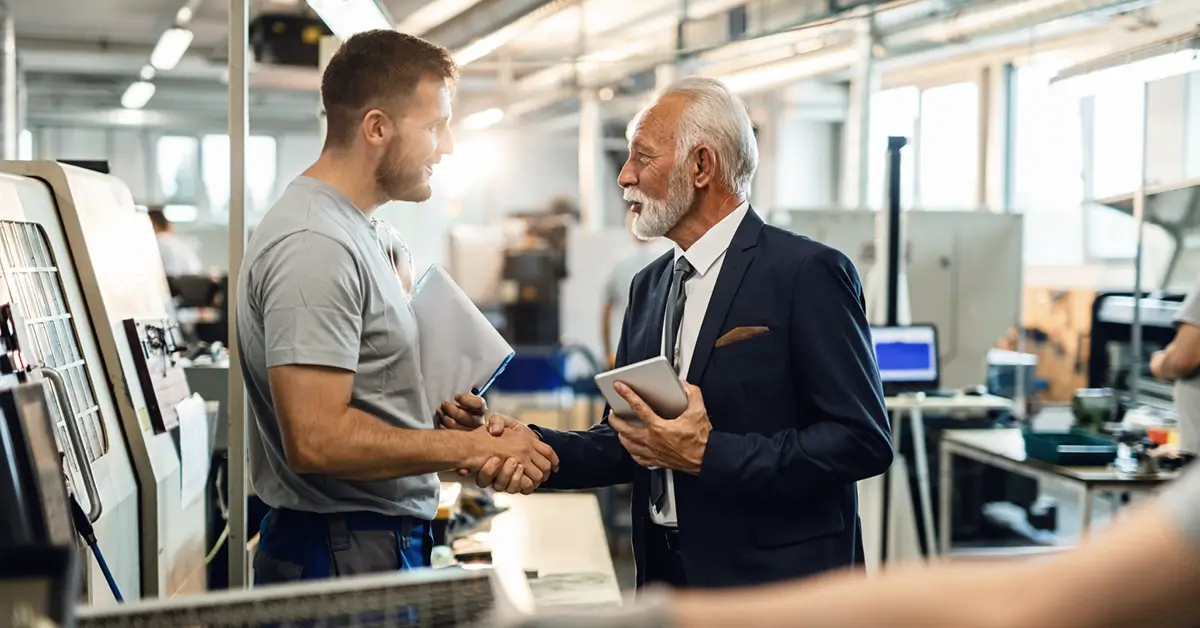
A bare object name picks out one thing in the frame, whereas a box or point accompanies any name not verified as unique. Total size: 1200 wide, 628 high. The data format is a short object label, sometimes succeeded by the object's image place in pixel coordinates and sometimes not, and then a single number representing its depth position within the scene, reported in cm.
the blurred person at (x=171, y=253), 759
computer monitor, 489
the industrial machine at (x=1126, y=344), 495
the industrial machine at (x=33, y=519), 76
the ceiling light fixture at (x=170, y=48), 764
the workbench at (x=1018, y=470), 390
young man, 168
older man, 186
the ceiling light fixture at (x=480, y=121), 996
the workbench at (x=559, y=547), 255
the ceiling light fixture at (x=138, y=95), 1102
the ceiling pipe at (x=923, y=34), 571
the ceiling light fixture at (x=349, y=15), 258
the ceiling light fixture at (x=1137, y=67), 411
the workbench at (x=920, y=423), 489
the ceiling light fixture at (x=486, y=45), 581
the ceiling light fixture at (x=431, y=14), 853
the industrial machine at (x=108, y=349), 189
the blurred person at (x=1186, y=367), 350
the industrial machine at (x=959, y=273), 550
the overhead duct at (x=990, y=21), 556
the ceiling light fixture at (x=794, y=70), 745
